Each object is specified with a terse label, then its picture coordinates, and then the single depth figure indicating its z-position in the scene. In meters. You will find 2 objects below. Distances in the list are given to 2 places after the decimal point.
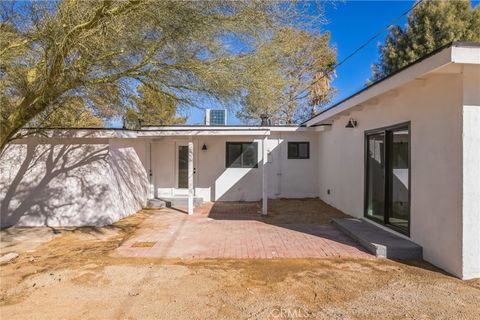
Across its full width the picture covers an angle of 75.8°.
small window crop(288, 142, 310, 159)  12.76
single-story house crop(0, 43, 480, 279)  4.30
